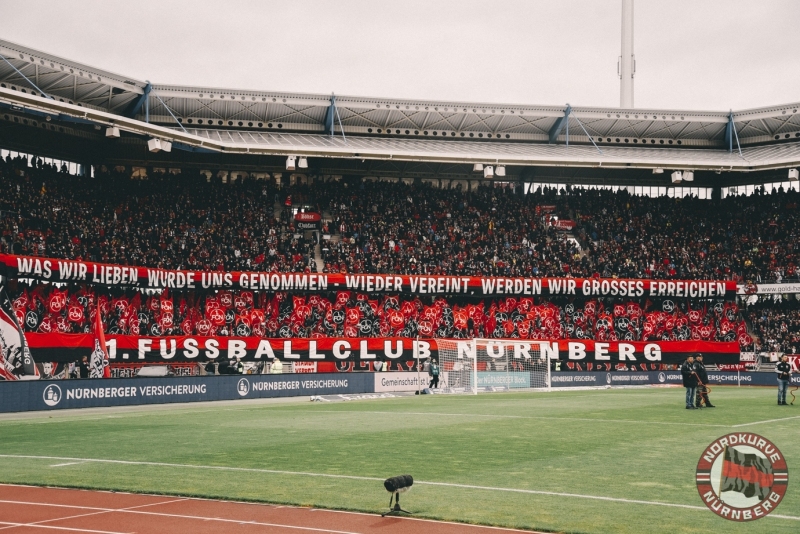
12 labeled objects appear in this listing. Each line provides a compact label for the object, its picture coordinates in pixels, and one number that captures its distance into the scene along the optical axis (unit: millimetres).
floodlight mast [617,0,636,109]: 58419
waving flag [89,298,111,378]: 36094
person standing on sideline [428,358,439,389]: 41766
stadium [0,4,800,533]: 17266
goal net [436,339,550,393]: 43625
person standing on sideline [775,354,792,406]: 29719
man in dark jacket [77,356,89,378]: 37312
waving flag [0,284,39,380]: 33156
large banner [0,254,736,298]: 40616
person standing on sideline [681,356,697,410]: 26953
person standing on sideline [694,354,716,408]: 27172
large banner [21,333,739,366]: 38875
